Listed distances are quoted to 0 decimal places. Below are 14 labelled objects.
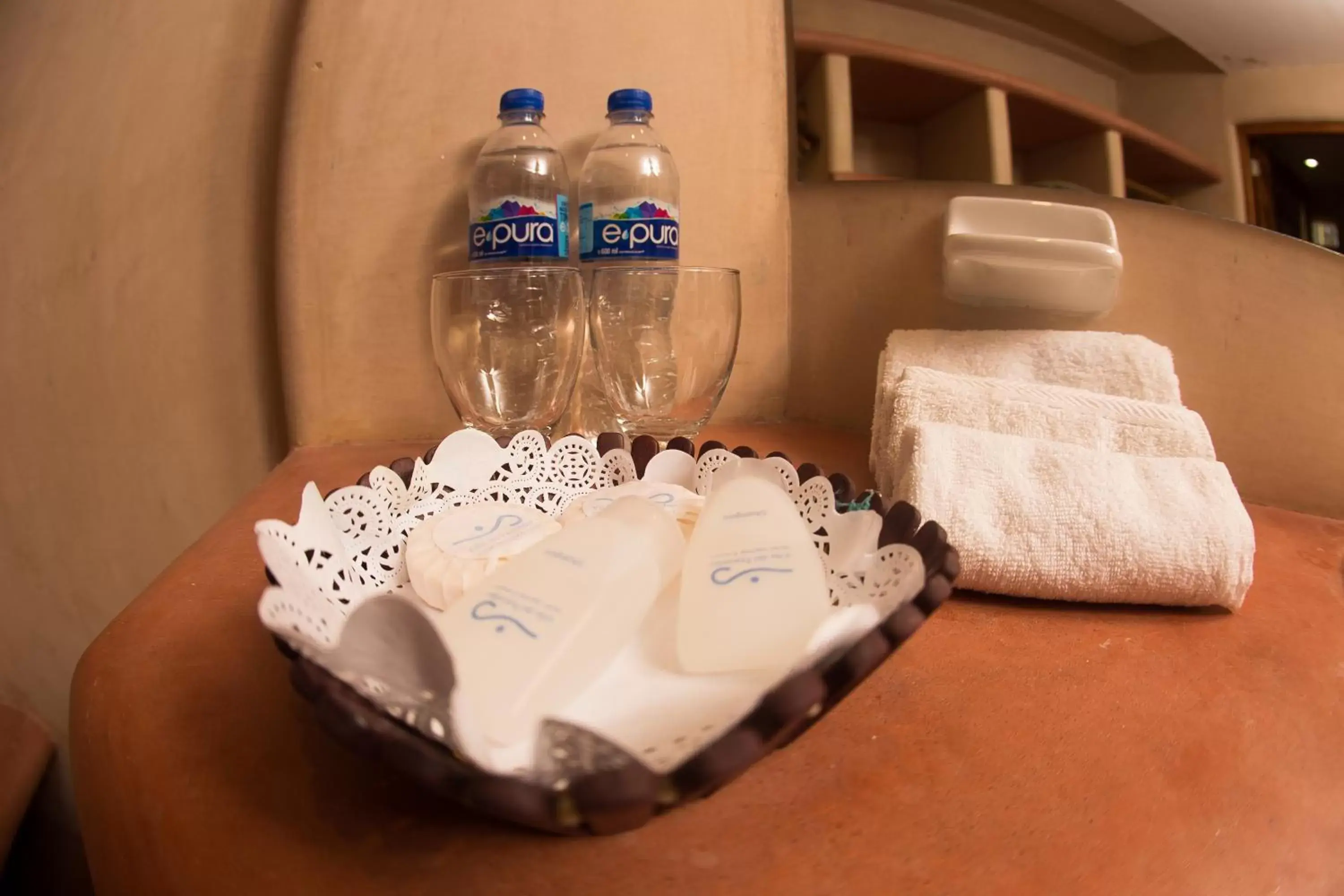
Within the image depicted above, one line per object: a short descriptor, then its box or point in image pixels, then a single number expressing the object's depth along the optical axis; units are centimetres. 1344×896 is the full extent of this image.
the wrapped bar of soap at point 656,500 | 41
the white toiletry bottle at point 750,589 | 28
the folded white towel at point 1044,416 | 58
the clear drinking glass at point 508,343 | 64
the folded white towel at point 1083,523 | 48
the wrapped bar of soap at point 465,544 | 36
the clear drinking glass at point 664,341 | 66
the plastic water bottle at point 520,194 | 67
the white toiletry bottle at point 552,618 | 26
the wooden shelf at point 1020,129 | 77
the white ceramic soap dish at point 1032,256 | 72
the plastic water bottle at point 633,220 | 69
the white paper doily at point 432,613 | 23
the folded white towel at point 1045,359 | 66
